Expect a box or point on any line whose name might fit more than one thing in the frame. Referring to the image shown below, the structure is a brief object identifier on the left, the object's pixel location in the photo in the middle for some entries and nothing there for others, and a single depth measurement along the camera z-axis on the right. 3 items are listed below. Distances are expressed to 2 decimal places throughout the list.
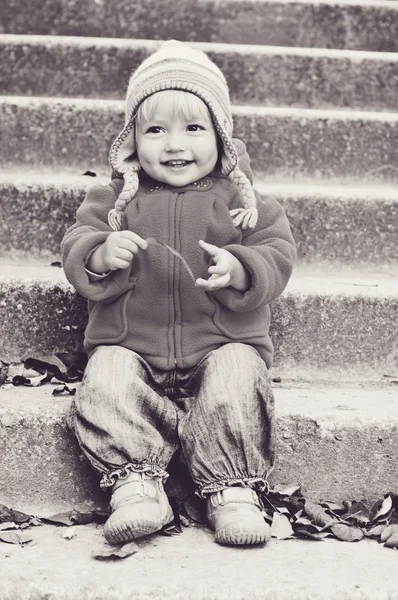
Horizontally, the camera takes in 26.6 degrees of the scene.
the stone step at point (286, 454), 2.29
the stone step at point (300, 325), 2.73
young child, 2.17
